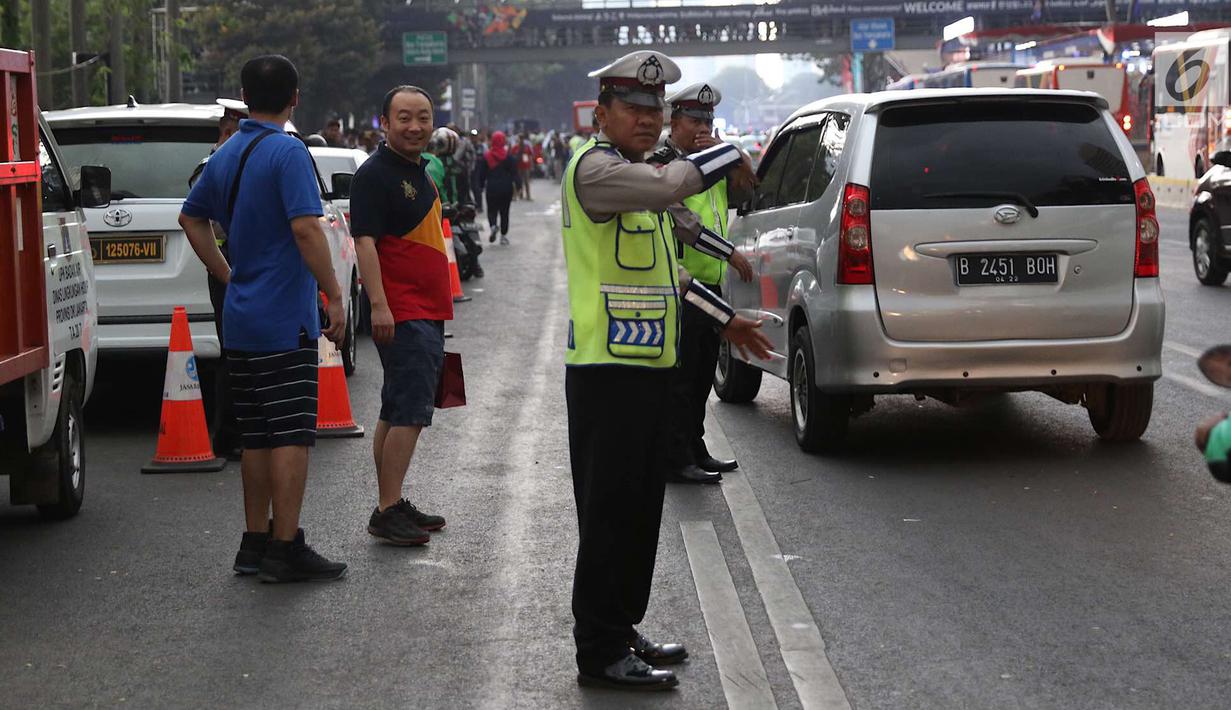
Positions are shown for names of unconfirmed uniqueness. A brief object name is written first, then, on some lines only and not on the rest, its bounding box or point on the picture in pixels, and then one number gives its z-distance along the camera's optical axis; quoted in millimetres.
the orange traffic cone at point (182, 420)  9133
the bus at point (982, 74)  50262
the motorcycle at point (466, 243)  22359
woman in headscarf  27312
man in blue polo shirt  6629
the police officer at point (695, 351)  8352
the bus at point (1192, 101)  30672
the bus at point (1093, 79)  46406
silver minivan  8633
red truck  7133
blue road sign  91438
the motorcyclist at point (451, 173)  20312
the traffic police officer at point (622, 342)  5141
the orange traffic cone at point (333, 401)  10273
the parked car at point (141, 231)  10469
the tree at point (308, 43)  69000
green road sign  85125
